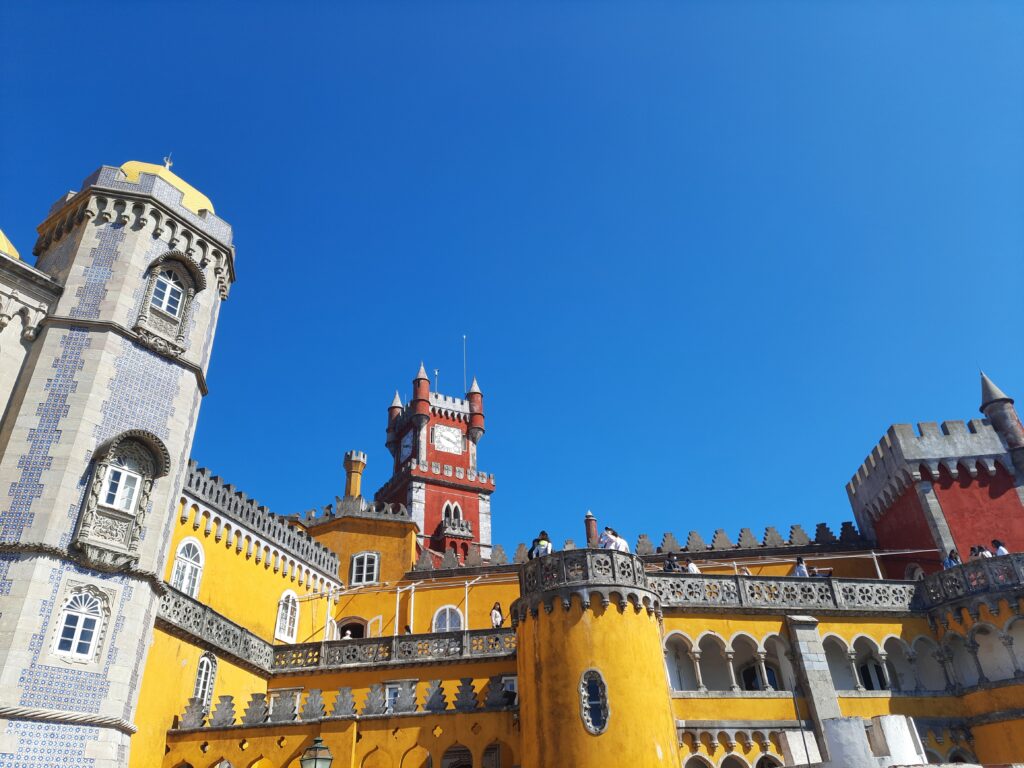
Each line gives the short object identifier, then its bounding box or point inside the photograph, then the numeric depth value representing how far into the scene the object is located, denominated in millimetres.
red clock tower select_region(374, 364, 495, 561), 53469
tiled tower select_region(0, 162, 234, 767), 15812
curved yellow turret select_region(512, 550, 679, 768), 17141
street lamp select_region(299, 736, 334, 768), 13078
